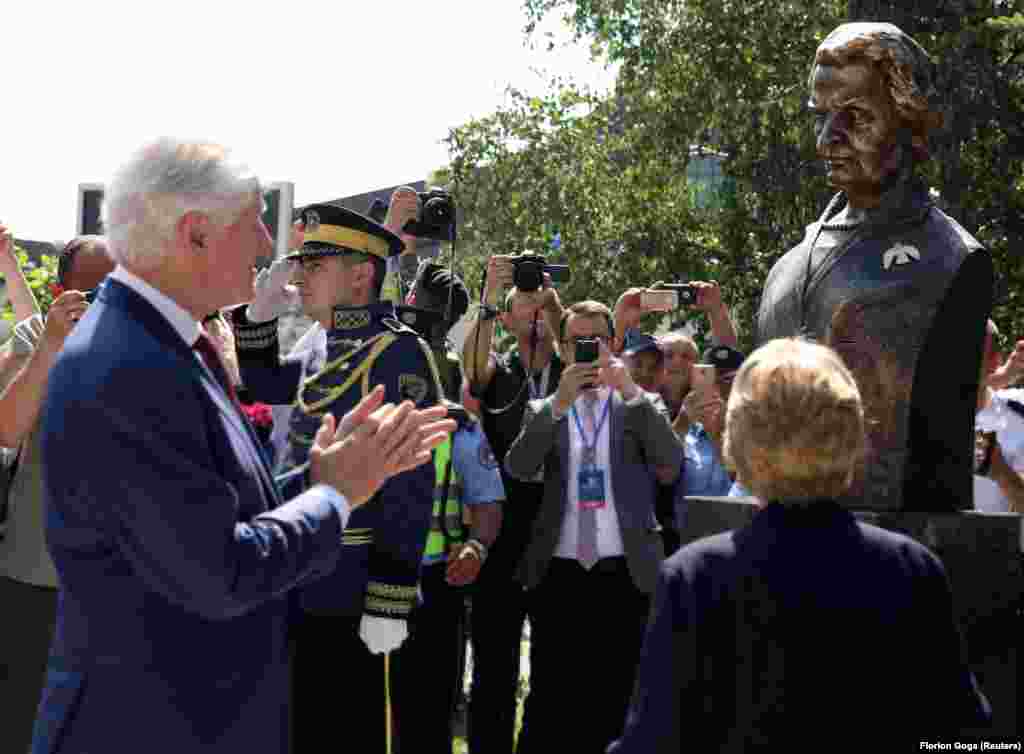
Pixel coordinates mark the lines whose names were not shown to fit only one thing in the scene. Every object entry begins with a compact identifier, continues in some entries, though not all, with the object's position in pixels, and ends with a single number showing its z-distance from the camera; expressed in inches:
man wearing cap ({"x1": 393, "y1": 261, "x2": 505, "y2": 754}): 219.1
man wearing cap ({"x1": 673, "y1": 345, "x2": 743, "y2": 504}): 246.4
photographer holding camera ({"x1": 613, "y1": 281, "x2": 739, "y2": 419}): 248.5
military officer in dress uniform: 169.3
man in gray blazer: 235.0
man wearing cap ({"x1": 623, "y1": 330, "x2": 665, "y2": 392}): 268.8
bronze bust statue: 157.8
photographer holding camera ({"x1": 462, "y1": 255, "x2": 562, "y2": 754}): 247.6
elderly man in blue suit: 93.3
